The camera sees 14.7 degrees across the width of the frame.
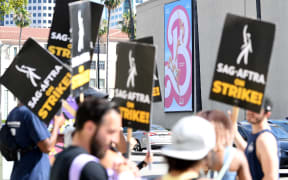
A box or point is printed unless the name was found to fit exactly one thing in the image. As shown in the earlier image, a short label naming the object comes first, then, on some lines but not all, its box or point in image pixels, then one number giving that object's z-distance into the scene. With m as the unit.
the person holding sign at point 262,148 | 8.82
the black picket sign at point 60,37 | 10.58
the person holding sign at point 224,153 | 7.15
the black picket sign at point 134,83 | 8.36
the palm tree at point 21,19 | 157.90
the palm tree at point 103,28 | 155.64
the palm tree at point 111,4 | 128.62
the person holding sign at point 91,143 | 5.75
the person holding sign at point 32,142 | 9.38
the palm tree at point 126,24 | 139.35
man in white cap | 5.35
